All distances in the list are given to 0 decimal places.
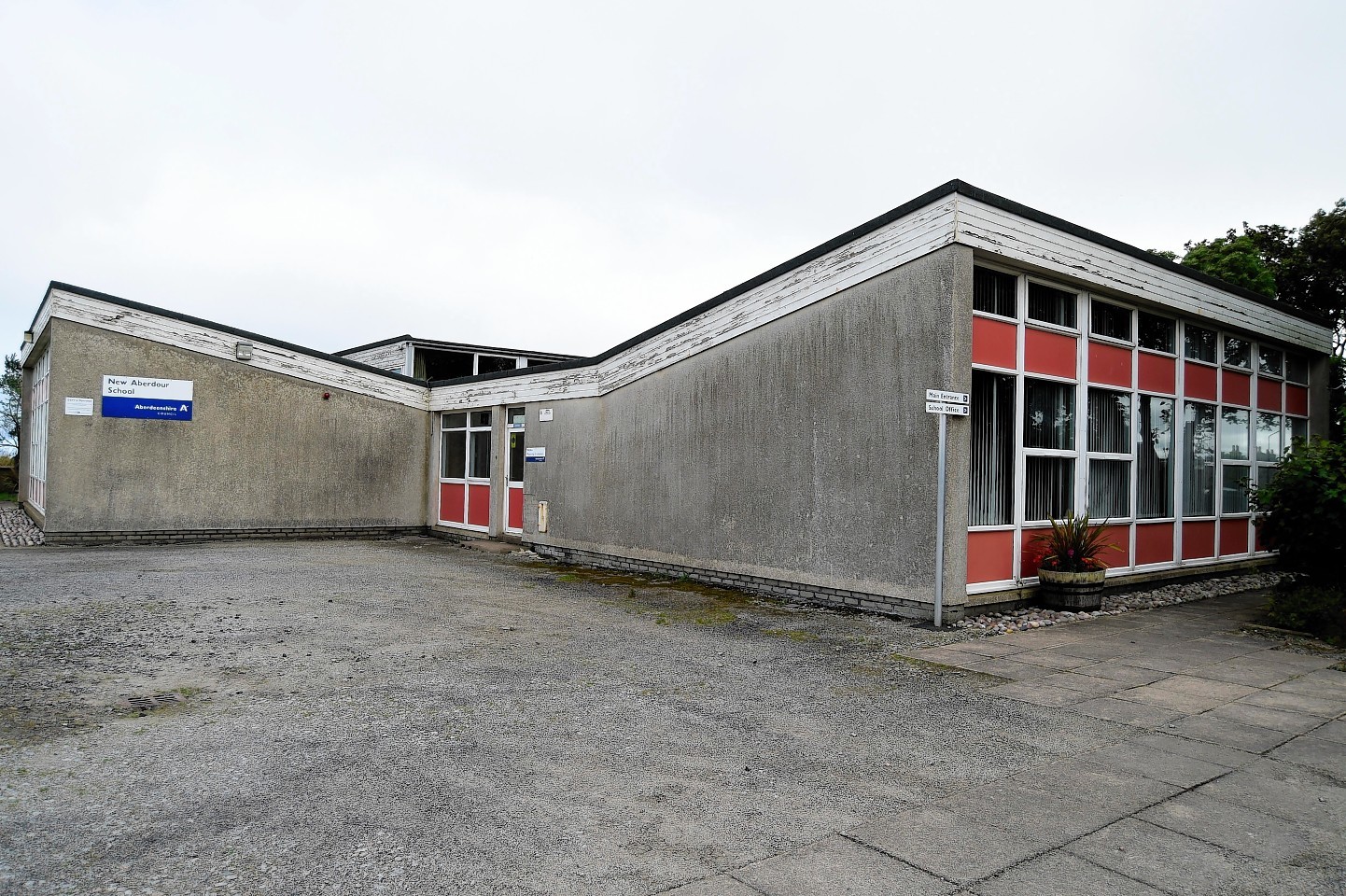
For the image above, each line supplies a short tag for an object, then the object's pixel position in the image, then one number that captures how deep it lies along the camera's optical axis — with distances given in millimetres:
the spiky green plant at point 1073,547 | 9125
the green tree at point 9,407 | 48344
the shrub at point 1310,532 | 8094
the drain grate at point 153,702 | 5199
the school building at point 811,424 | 8703
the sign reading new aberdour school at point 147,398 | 14864
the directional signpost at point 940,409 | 7977
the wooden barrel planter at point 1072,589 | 9008
